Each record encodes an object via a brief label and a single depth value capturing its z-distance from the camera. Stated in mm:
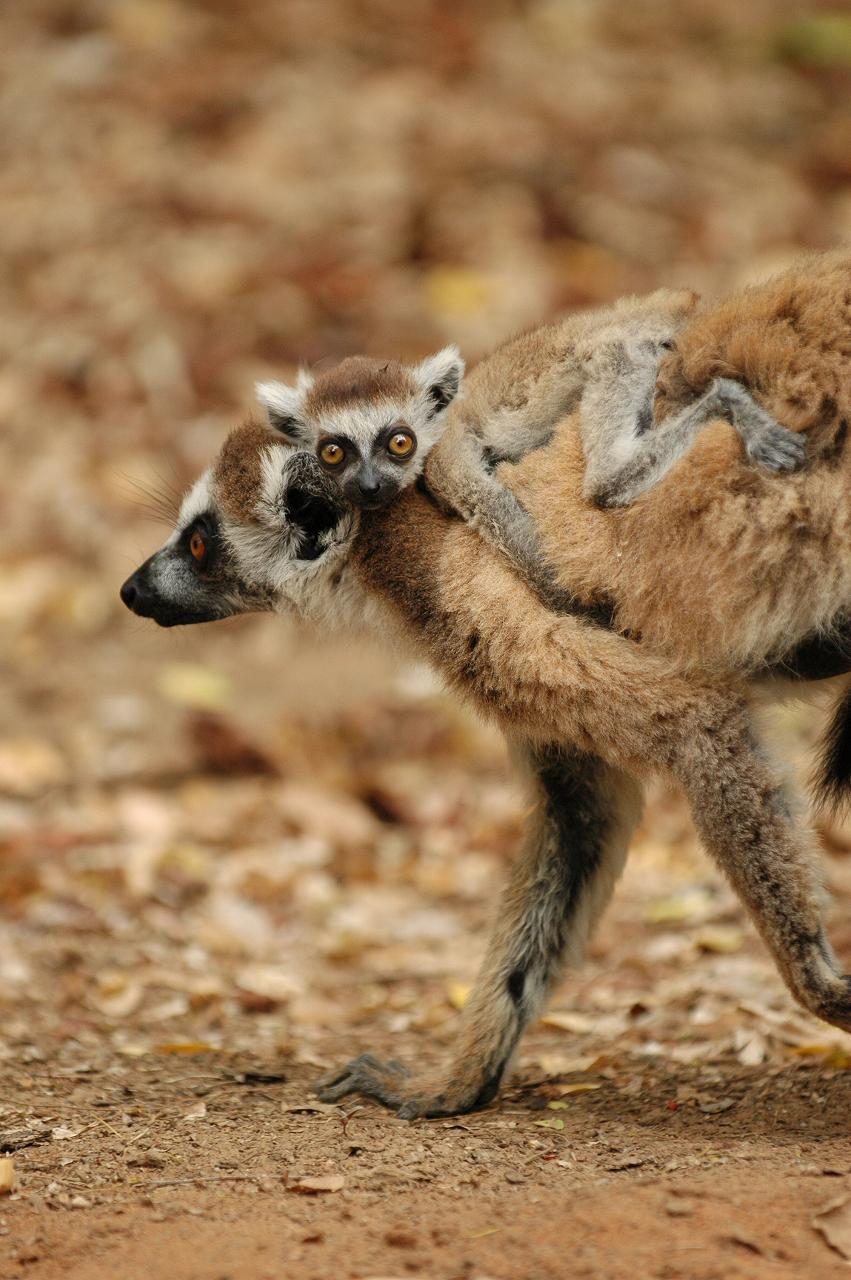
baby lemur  8634
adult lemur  8023
